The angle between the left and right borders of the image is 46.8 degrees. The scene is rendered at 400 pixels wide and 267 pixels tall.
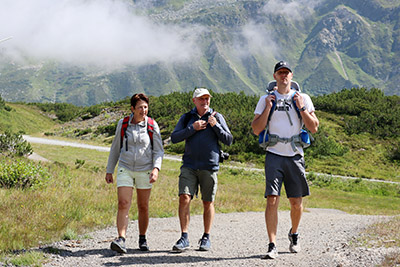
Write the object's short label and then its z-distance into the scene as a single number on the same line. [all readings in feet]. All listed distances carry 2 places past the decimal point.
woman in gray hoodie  24.75
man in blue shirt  25.27
